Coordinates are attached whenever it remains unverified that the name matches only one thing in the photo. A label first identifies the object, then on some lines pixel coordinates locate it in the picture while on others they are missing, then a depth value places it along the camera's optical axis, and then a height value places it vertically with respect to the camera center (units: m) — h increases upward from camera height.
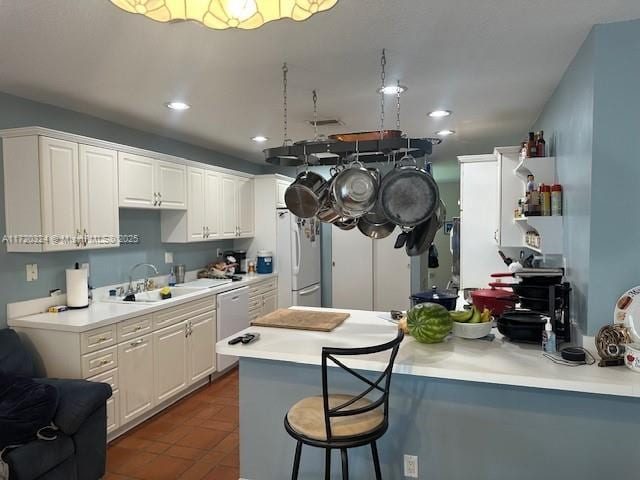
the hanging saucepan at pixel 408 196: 2.35 +0.17
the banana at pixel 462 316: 2.43 -0.49
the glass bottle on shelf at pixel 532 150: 2.97 +0.51
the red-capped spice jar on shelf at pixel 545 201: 2.60 +0.15
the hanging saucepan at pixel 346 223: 2.80 +0.03
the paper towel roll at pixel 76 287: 3.26 -0.42
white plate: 1.97 -0.38
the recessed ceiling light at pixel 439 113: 3.60 +0.94
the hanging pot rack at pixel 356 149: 2.38 +0.44
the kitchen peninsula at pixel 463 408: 1.89 -0.85
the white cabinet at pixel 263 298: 5.03 -0.81
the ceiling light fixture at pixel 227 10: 1.11 +0.56
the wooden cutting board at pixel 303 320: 2.63 -0.57
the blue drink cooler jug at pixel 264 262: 5.45 -0.40
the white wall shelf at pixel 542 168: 2.86 +0.38
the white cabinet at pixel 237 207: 5.00 +0.27
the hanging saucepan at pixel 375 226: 2.72 +0.01
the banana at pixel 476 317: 2.42 -0.49
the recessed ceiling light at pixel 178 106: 3.25 +0.93
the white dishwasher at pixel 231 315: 4.40 -0.88
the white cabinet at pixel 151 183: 3.62 +0.42
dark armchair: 2.14 -1.07
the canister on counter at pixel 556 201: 2.57 +0.15
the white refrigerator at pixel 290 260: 5.54 -0.39
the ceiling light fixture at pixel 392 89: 2.92 +0.93
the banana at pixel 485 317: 2.43 -0.49
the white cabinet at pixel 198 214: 4.43 +0.16
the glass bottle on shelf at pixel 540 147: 2.97 +0.53
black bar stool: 1.75 -0.81
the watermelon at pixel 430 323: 2.30 -0.50
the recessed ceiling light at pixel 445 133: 4.43 +0.96
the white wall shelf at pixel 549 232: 2.57 -0.03
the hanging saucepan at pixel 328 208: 2.59 +0.12
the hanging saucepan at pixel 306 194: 2.63 +0.21
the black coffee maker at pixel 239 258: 5.46 -0.36
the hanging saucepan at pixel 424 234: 2.53 -0.04
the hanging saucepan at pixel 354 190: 2.47 +0.22
